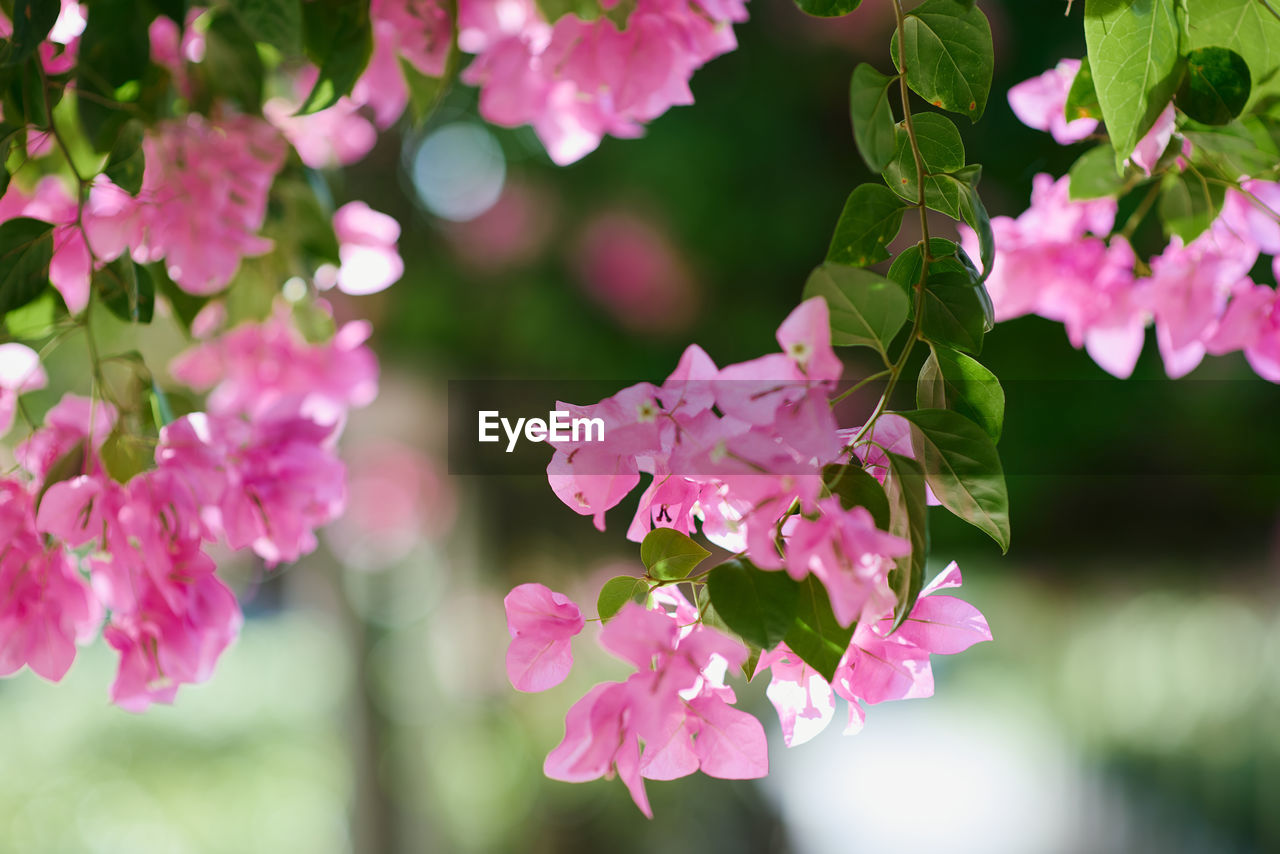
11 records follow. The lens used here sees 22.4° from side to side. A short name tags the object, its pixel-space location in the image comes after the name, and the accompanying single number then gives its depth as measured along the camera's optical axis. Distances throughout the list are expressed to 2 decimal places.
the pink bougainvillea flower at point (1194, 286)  1.38
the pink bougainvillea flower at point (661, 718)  1.10
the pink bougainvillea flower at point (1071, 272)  1.44
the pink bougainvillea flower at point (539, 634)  1.16
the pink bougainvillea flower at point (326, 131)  1.82
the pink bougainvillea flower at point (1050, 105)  1.39
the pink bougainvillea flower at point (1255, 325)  1.37
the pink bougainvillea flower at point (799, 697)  1.16
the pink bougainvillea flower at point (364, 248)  1.52
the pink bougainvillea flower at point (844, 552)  1.07
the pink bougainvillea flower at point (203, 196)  1.37
